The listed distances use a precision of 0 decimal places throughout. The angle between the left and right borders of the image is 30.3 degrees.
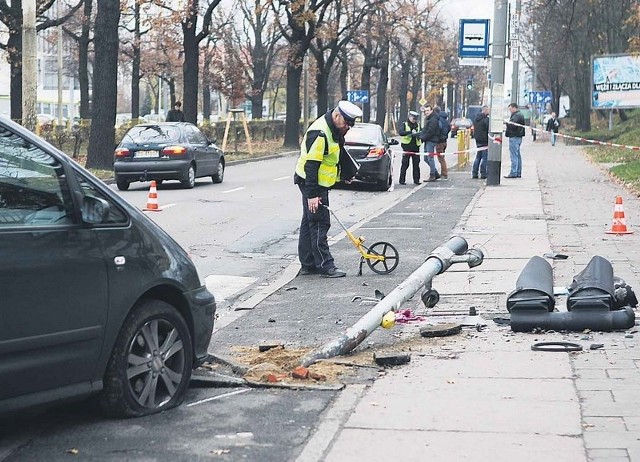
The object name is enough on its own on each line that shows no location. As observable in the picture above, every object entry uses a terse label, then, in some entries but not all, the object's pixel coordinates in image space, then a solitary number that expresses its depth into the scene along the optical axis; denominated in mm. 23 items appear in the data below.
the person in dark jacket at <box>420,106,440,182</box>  28484
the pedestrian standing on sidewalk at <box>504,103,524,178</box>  28297
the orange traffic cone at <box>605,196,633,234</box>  15211
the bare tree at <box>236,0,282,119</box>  77938
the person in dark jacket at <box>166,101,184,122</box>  36125
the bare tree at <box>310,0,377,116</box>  55031
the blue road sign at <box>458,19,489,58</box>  26359
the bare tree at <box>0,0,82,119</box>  38219
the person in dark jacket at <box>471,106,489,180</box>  29359
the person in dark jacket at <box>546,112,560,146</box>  65806
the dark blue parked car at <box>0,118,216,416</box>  5344
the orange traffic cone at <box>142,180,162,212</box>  19625
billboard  42188
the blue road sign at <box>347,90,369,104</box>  69750
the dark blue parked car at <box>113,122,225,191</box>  25562
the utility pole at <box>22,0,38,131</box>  25812
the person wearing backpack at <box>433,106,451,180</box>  28605
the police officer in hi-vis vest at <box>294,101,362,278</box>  11469
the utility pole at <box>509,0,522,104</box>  27188
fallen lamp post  7508
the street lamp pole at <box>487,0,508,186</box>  25344
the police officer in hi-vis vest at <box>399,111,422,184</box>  27906
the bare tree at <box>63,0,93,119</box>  50531
